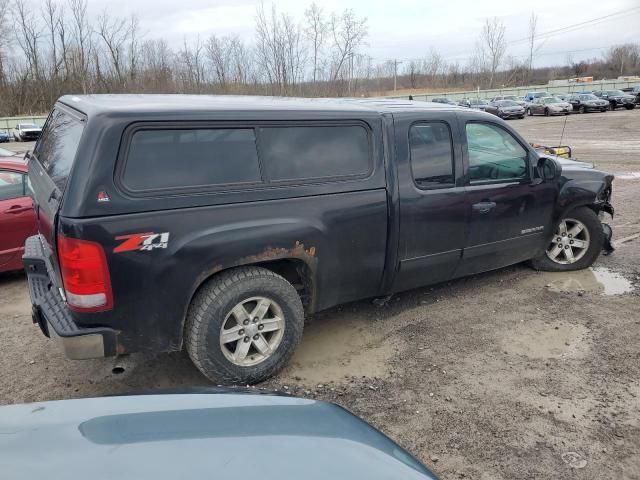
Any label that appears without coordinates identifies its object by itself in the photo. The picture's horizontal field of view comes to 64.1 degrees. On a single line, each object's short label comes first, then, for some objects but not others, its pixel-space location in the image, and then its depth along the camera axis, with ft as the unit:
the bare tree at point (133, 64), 176.08
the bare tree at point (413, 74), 309.42
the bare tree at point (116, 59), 174.19
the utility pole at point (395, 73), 297.53
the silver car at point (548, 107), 124.16
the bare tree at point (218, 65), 169.77
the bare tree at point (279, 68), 160.86
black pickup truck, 9.88
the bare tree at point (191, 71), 172.76
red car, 18.85
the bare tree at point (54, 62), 182.50
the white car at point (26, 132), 111.55
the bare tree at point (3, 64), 176.86
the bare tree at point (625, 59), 333.62
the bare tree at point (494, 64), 293.02
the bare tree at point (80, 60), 179.63
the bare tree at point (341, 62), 176.24
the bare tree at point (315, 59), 170.15
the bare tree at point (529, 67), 309.63
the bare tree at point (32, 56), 181.78
